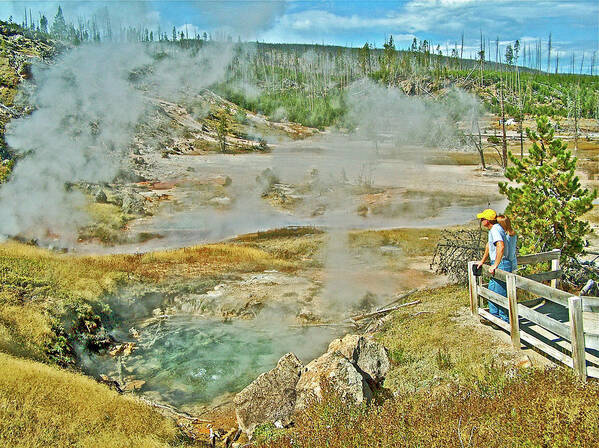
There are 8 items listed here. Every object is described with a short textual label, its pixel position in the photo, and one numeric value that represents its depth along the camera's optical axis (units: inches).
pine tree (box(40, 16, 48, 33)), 4001.5
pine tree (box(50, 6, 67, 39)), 3392.0
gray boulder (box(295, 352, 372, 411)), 247.4
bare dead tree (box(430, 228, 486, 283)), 454.7
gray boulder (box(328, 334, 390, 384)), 290.6
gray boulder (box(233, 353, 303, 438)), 270.7
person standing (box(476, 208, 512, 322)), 268.5
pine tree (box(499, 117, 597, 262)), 332.5
